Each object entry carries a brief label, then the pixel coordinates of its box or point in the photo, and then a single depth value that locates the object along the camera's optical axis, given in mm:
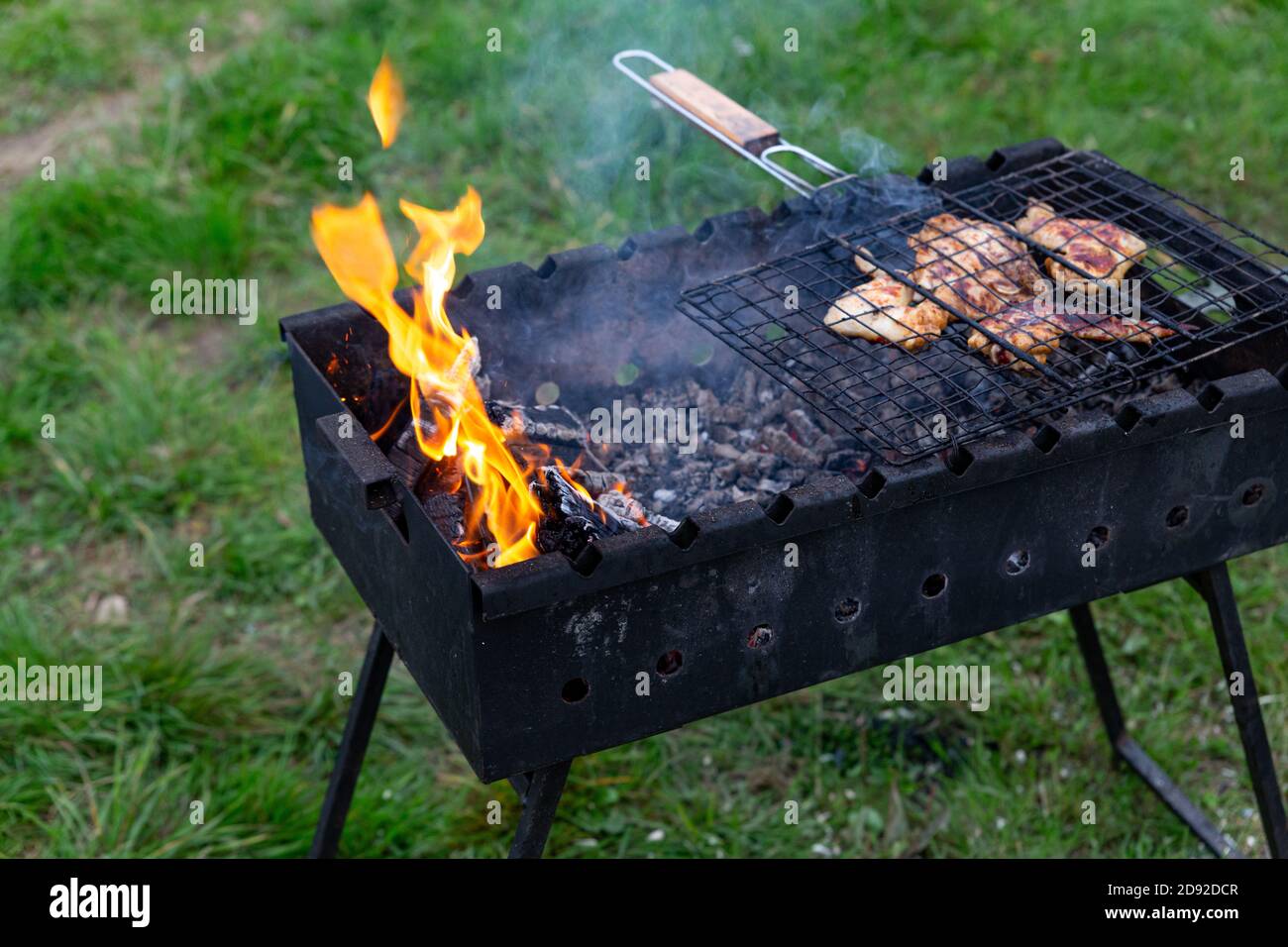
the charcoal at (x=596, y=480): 2773
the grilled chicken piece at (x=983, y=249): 2912
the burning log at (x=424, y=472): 2639
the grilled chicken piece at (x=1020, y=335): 2682
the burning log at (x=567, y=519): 2457
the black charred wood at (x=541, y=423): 2779
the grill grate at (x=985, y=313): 2594
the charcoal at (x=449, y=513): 2523
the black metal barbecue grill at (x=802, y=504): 2322
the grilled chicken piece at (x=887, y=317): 2730
